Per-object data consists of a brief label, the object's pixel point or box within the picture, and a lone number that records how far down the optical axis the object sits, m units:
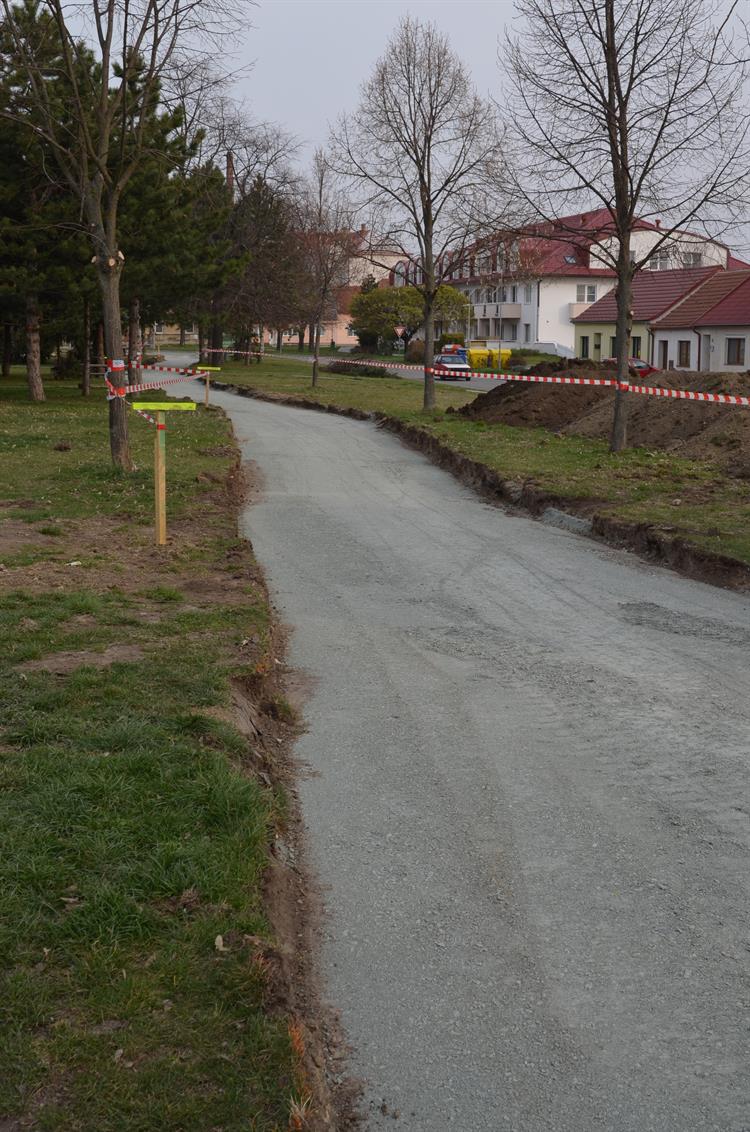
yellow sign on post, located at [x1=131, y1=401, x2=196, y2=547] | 11.45
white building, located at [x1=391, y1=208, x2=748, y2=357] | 79.12
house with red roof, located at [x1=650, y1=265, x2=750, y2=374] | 51.44
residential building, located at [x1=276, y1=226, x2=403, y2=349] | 85.86
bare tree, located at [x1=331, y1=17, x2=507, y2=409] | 32.84
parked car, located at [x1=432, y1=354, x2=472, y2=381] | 51.59
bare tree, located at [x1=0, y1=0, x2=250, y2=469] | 15.30
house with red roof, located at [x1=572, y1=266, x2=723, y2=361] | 57.59
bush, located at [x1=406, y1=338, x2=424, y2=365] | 74.44
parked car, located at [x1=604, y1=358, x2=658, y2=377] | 36.80
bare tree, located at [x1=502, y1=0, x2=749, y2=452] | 19.62
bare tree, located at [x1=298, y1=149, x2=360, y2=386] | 44.56
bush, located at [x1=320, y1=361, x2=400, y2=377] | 60.03
